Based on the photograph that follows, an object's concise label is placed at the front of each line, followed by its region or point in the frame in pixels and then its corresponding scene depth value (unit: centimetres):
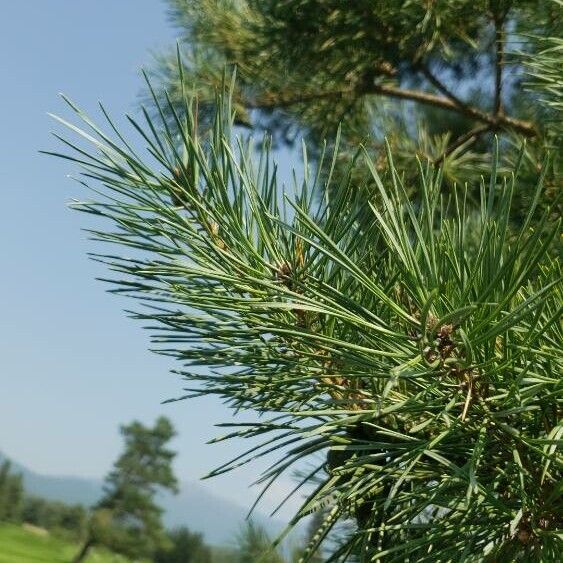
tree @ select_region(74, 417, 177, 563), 1684
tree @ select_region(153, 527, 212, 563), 1745
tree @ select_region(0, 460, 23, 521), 1806
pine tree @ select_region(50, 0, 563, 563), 28
